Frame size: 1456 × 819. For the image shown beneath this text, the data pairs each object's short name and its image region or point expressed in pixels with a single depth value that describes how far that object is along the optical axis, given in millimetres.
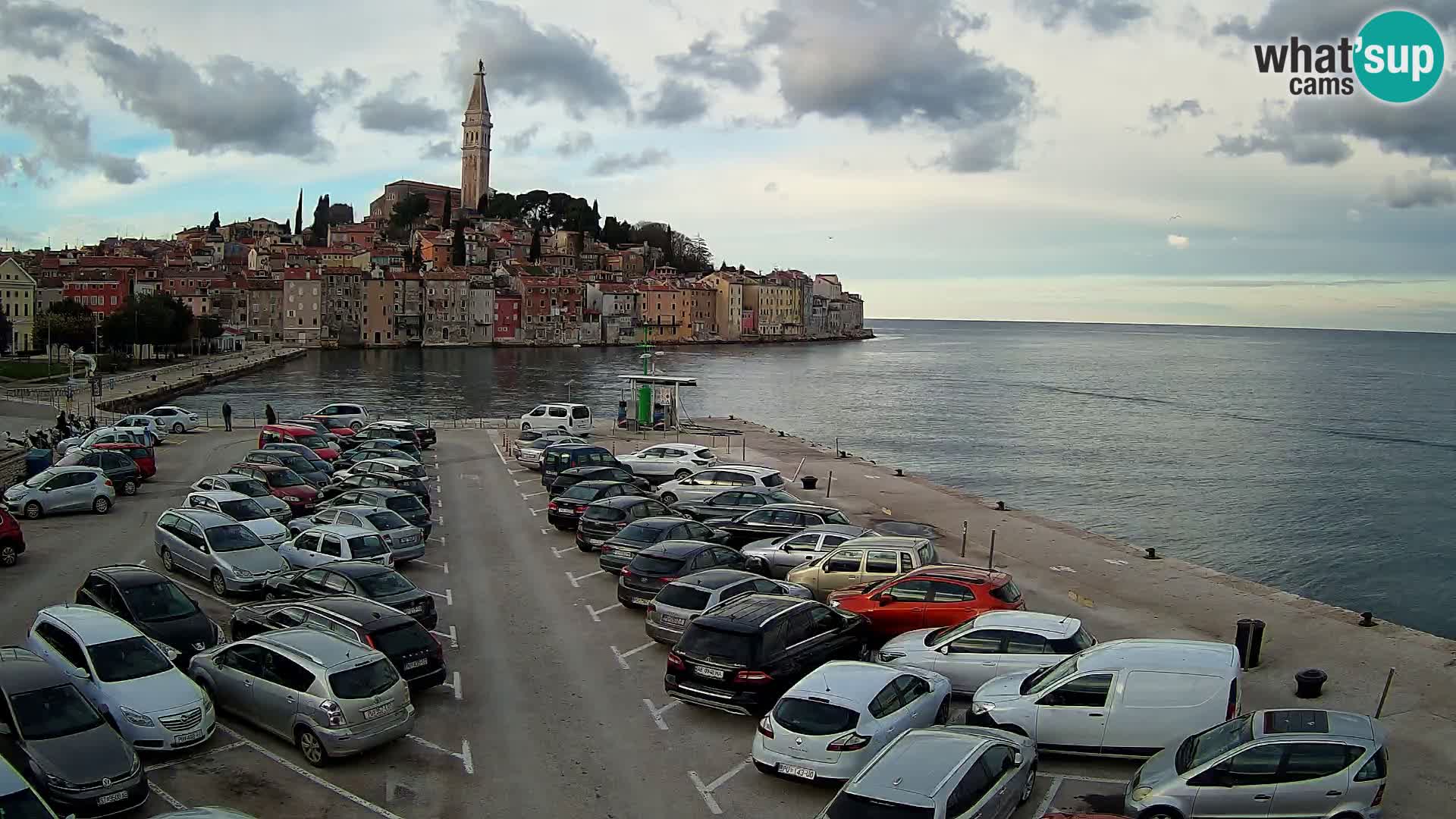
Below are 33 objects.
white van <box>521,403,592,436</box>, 38812
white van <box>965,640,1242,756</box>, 9961
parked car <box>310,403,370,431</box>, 39531
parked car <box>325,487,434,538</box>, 19984
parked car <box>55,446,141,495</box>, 24930
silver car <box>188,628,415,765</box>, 9977
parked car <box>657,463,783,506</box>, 24641
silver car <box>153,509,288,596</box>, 16047
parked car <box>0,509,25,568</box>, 17234
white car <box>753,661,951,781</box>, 9414
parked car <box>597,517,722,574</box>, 17266
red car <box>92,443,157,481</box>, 26734
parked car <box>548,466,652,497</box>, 24016
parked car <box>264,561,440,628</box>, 14078
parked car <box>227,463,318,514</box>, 23375
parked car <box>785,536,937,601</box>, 16094
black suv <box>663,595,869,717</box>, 11062
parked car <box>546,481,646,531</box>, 21406
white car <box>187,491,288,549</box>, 18453
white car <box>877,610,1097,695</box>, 11664
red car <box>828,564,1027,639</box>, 13781
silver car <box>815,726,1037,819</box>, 7695
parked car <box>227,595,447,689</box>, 11695
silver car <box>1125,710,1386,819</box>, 8164
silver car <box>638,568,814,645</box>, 13609
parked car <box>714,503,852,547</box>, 20188
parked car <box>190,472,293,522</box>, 21109
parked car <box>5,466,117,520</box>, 21453
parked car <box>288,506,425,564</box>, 18062
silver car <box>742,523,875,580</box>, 17938
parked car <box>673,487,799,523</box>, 22156
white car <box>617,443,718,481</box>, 28750
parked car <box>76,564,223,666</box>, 12289
